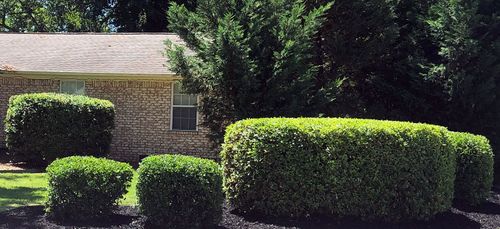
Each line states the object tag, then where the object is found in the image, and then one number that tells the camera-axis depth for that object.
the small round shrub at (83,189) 7.08
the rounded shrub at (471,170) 9.29
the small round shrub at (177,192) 6.89
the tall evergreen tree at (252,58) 9.98
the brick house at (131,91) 15.51
